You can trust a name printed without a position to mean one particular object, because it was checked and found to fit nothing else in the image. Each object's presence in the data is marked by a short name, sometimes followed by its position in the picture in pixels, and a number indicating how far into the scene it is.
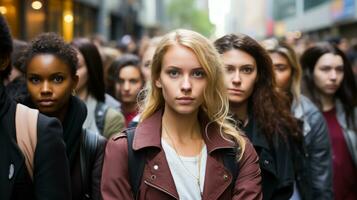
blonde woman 3.09
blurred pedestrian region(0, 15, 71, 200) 2.53
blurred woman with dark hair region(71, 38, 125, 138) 5.00
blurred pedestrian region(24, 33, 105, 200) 3.39
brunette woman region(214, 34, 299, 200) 4.10
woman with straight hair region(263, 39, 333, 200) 4.69
